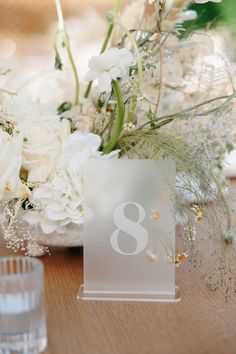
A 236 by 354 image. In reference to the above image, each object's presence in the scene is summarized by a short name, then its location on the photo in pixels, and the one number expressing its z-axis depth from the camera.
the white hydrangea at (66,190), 0.98
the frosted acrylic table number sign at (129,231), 0.94
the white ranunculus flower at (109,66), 0.93
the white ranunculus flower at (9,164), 0.95
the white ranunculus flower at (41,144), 1.00
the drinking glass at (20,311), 0.78
